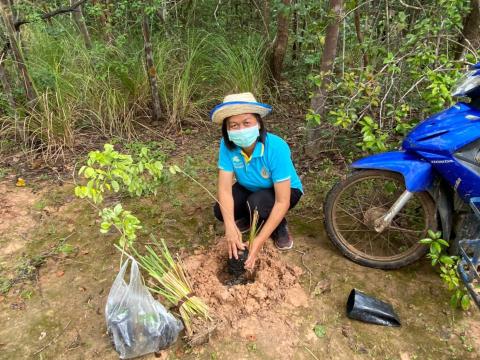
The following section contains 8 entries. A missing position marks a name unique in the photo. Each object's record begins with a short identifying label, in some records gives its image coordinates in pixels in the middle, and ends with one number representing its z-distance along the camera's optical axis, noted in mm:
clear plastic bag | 1695
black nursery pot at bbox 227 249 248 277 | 2201
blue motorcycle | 1922
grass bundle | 1862
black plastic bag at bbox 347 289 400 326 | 1973
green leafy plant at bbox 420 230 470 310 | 1832
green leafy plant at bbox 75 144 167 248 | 1530
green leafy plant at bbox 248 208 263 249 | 2194
